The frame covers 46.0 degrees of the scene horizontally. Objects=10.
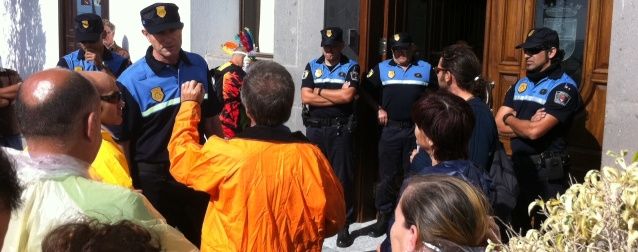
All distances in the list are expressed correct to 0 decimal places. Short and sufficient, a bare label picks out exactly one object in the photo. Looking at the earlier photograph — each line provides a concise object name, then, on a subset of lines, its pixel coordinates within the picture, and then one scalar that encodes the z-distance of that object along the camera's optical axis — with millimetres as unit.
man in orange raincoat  3277
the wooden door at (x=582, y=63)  5459
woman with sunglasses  3092
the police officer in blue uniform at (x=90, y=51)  6660
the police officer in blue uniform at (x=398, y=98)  6633
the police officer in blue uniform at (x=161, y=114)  4375
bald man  2234
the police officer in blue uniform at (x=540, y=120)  4883
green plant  1746
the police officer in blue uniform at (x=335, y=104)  6641
